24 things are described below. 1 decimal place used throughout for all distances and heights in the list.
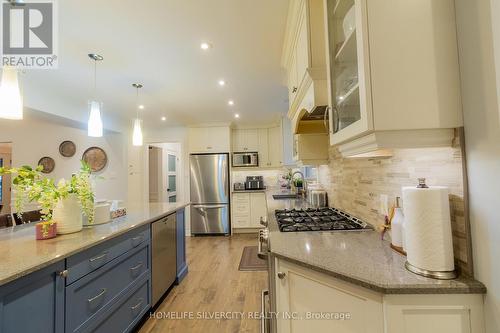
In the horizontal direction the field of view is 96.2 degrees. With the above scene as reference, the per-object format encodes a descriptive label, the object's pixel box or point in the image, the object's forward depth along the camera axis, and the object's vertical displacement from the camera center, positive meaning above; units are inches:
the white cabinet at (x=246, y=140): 206.2 +33.3
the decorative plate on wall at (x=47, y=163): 158.8 +14.0
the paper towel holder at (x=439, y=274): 28.8 -13.6
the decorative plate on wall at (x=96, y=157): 177.5 +18.8
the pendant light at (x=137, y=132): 108.9 +23.2
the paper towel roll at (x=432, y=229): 29.2 -7.8
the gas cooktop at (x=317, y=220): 54.4 -12.9
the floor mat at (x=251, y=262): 117.3 -48.4
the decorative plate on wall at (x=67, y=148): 168.2 +25.5
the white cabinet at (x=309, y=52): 50.4 +29.2
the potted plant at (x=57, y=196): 51.0 -3.4
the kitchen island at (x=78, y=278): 36.9 -20.1
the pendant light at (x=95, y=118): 82.9 +23.3
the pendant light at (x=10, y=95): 55.3 +22.1
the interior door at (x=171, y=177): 216.4 +1.5
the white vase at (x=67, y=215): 56.4 -8.5
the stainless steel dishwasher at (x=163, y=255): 80.0 -29.8
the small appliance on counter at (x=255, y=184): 194.5 -7.1
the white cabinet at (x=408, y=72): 29.6 +13.2
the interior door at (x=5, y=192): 184.4 -6.7
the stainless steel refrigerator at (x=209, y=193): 185.9 -13.5
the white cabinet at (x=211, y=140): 190.5 +31.6
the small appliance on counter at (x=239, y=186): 196.4 -8.6
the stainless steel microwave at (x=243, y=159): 195.0 +14.7
